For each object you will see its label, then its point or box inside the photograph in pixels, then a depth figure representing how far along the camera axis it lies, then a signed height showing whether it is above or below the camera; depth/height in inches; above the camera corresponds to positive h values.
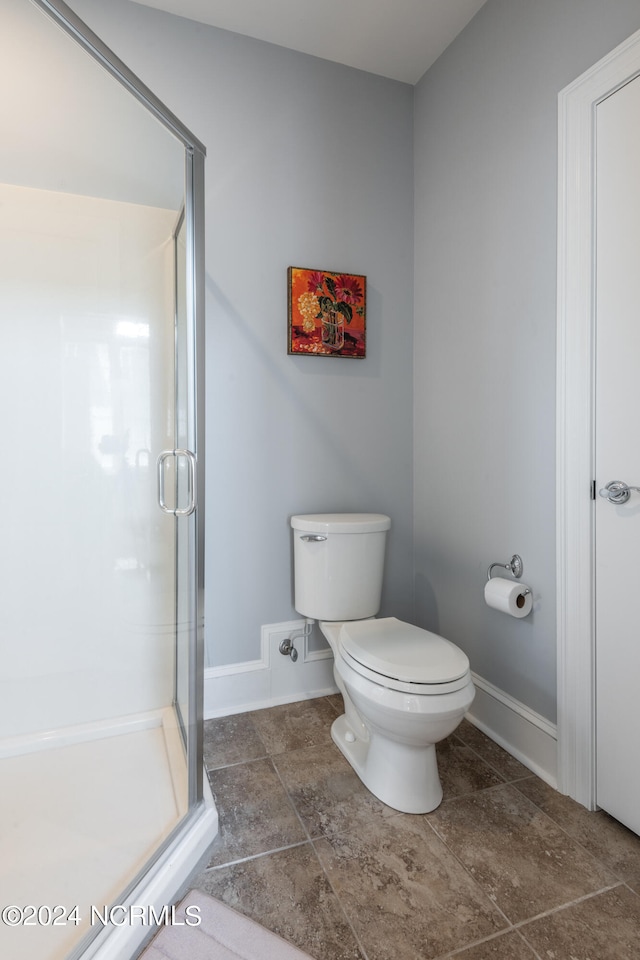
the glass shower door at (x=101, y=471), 50.0 +0.4
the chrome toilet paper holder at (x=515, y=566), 66.9 -12.3
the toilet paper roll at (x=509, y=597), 63.2 -15.6
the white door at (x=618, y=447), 51.7 +2.8
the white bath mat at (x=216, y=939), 40.8 -38.7
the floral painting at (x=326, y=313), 80.9 +26.3
